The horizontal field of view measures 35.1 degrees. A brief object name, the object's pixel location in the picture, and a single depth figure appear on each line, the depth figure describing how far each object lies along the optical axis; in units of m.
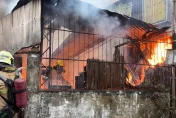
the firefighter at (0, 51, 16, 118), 4.17
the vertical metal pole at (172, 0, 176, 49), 11.35
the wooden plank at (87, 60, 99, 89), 9.27
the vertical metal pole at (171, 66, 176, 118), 10.51
